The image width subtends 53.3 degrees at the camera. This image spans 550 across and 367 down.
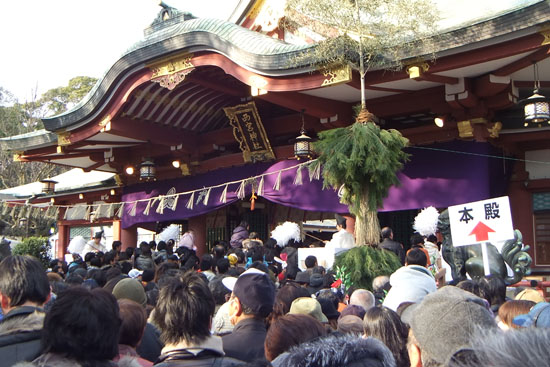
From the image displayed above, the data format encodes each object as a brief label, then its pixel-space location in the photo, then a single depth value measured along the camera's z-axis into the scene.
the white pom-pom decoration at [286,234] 11.47
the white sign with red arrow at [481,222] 5.78
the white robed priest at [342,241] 8.56
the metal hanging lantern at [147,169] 13.39
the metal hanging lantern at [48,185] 15.72
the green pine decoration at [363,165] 7.09
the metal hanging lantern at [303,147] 10.11
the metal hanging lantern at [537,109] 7.93
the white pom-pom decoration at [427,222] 8.95
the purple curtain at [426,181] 9.15
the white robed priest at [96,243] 12.93
